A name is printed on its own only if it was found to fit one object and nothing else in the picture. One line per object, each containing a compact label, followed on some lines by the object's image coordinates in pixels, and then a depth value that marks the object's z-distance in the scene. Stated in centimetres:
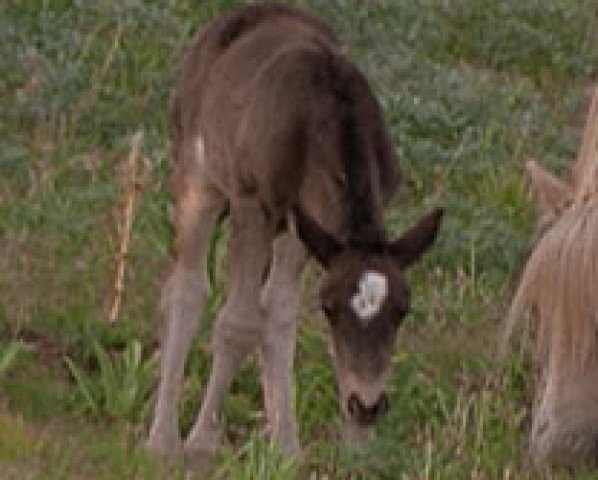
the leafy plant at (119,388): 1667
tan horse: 1454
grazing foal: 1425
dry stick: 1808
